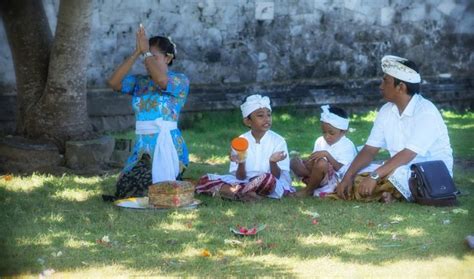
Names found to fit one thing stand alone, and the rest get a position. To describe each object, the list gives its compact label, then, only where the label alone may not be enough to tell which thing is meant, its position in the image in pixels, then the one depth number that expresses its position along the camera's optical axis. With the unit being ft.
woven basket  47.08
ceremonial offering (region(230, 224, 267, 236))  41.28
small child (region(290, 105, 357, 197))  51.35
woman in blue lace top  50.39
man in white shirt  49.01
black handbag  48.00
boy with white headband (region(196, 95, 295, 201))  50.25
